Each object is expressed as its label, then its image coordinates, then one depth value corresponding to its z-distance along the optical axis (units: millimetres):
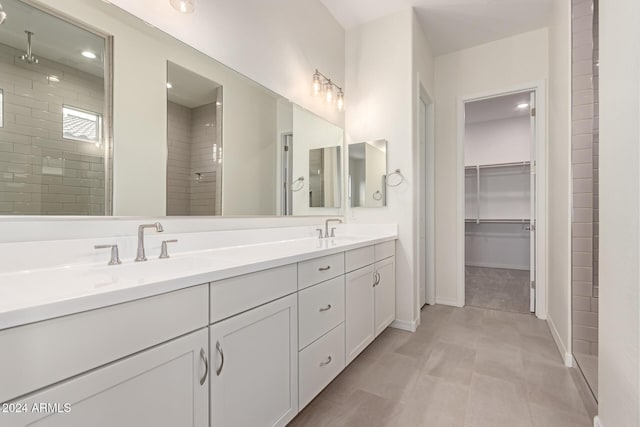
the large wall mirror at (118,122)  1005
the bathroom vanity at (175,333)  626
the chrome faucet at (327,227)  2508
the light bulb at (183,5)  1415
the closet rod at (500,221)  4988
